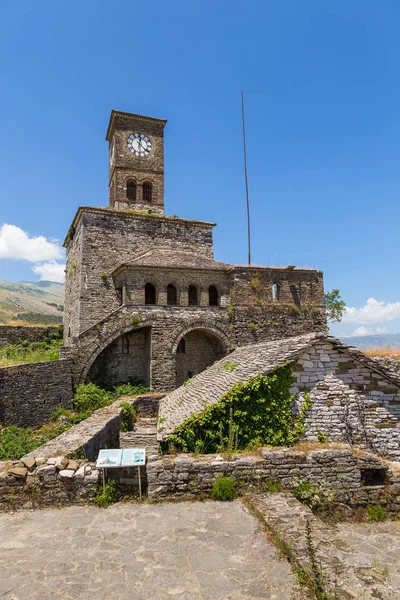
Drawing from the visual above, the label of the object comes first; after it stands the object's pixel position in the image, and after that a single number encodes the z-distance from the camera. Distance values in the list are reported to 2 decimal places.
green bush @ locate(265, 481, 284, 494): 7.23
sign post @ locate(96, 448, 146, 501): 7.16
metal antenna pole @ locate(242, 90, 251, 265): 33.09
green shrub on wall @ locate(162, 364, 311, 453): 8.71
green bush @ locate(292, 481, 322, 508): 7.13
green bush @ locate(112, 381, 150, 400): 21.08
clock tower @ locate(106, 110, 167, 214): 28.22
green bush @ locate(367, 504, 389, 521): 7.07
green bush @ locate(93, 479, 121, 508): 7.09
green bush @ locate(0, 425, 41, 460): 13.44
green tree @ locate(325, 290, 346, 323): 41.28
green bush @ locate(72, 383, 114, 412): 19.64
